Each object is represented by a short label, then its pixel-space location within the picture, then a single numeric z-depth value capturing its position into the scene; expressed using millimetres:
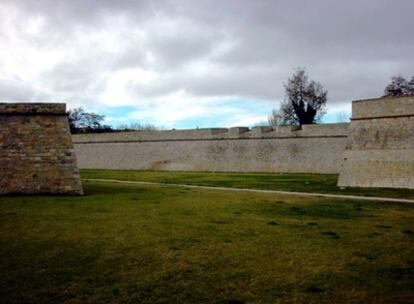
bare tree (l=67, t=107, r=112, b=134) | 65062
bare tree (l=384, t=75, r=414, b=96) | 38094
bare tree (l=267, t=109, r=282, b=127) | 59344
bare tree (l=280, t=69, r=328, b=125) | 46906
